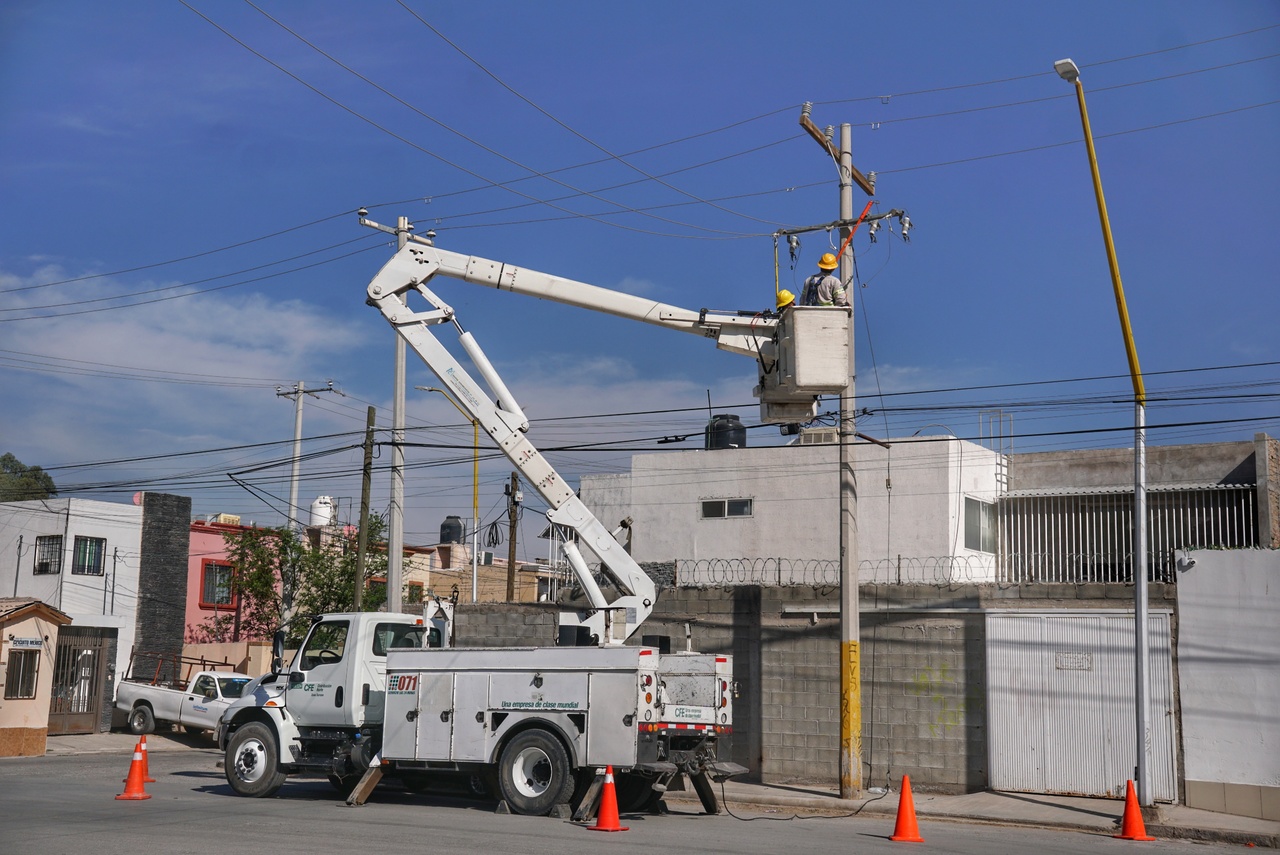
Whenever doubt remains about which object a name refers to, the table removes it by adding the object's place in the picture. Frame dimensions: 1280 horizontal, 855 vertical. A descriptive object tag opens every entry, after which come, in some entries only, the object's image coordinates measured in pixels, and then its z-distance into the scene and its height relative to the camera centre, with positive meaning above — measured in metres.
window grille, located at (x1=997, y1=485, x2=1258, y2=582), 26.09 +2.00
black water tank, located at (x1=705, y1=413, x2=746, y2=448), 33.95 +4.91
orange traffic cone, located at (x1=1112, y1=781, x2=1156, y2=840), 14.62 -2.45
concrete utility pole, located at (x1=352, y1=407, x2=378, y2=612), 27.84 +2.51
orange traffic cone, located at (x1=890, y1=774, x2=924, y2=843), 13.48 -2.34
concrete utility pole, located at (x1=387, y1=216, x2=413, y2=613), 24.73 +2.29
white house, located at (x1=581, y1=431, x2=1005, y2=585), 27.59 +2.48
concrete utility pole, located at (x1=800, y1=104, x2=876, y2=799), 17.77 -0.05
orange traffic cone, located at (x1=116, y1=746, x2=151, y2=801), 16.56 -2.50
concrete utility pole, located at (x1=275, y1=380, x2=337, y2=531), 57.72 +9.83
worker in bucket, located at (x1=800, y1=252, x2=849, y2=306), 15.09 +4.02
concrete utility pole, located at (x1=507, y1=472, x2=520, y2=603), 36.56 +2.88
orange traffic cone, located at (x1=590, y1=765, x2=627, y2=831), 13.77 -2.31
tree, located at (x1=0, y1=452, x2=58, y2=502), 66.84 +7.39
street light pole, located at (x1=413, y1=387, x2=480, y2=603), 33.98 +3.41
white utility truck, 14.85 -0.97
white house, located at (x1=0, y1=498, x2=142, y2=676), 36.53 +1.29
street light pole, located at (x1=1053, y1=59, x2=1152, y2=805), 15.79 +1.38
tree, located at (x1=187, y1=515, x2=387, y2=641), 37.84 +0.76
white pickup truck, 30.30 -2.55
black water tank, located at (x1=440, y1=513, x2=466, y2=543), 63.06 +3.96
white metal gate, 17.36 -1.26
